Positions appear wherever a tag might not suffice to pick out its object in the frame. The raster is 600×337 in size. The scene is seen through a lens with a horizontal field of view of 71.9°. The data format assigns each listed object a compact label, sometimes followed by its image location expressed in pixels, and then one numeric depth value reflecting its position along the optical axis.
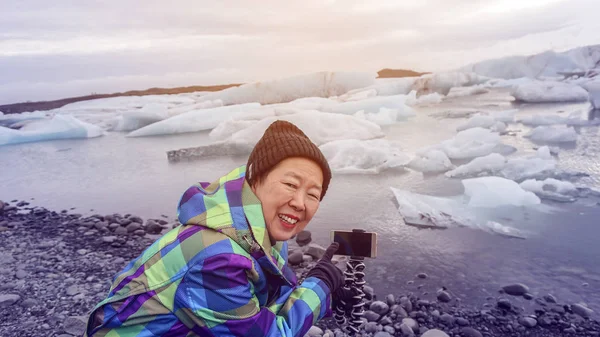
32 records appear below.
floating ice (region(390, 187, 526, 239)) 2.77
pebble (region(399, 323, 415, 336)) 1.82
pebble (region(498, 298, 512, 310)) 1.92
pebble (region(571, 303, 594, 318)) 1.85
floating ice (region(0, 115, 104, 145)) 7.68
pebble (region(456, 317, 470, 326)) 1.84
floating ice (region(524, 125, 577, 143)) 4.85
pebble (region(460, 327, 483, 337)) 1.77
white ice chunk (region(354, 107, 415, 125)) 6.94
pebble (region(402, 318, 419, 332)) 1.85
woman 0.91
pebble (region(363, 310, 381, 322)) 1.93
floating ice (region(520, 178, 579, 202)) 3.18
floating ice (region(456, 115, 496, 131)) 5.87
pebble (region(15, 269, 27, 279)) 2.43
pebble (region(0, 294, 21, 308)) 2.11
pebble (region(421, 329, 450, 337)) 1.77
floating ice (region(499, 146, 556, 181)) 3.61
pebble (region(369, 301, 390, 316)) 1.96
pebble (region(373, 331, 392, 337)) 1.81
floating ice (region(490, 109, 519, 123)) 6.32
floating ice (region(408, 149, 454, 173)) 4.11
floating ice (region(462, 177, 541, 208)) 3.10
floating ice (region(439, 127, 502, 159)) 4.51
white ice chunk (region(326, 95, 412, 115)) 7.51
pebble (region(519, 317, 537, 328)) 1.81
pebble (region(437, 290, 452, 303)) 2.02
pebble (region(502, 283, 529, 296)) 2.04
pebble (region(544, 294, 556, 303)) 1.95
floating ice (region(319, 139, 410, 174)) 4.27
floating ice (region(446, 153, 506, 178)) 3.86
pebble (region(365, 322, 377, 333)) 1.86
